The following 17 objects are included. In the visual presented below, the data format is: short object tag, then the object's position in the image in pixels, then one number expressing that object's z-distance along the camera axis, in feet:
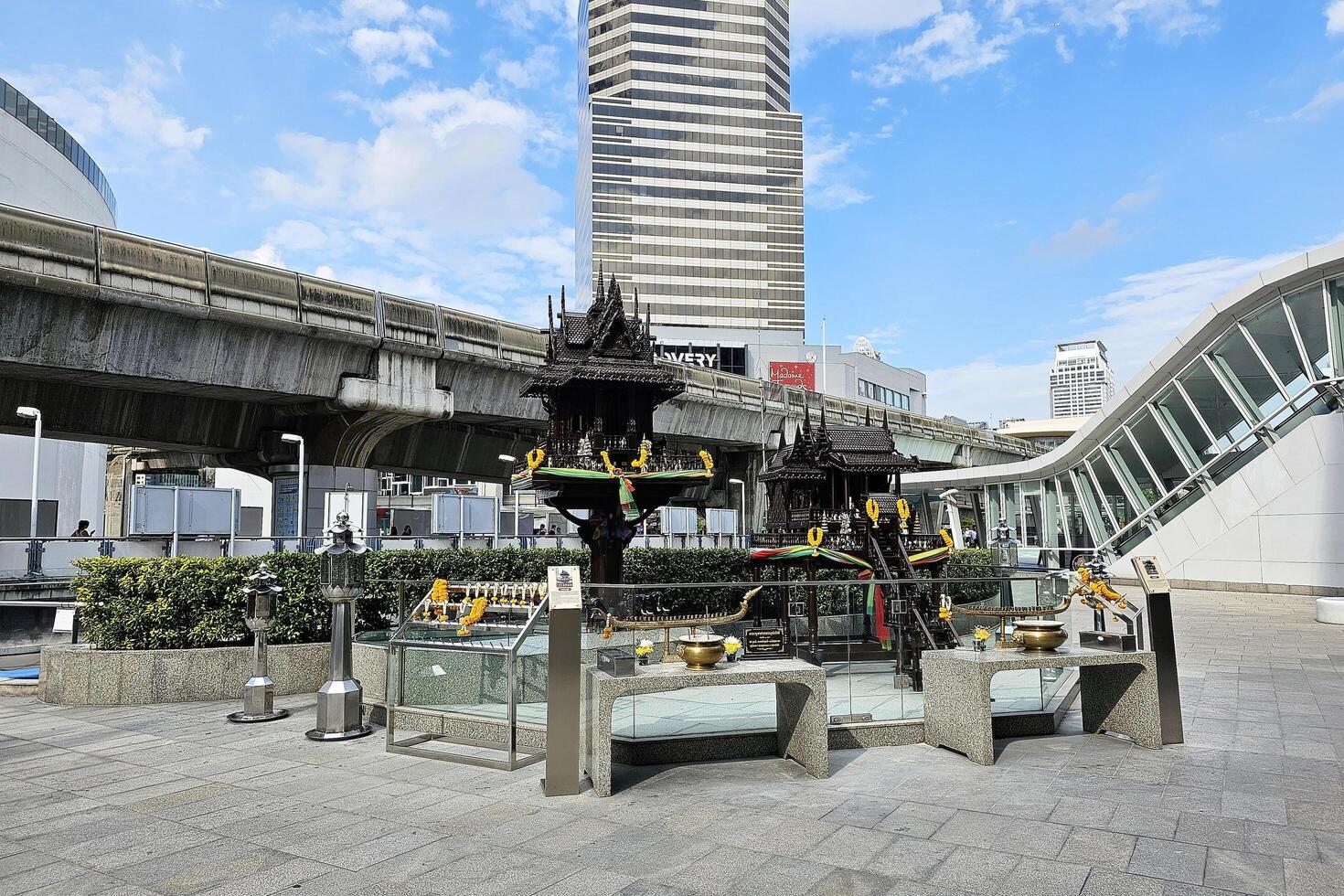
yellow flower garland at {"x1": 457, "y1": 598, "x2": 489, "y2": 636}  36.78
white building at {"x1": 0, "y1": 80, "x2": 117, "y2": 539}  159.63
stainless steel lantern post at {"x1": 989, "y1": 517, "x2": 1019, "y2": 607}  40.78
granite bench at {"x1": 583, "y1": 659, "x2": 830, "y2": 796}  28.60
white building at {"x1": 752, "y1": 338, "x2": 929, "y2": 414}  337.31
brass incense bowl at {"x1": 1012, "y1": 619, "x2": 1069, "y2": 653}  33.99
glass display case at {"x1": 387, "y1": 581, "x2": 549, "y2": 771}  33.55
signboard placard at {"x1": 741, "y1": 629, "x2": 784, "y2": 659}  33.78
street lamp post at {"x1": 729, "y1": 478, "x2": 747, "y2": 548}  171.01
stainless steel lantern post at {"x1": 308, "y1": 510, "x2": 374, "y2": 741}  37.50
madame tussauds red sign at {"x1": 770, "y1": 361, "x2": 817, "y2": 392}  334.24
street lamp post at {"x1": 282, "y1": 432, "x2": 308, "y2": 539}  102.17
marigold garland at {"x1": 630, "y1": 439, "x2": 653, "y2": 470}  59.47
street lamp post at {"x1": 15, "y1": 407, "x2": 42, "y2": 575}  77.15
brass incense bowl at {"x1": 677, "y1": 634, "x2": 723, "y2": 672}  30.78
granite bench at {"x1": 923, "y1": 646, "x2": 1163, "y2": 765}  32.32
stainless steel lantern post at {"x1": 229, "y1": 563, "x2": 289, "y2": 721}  41.11
